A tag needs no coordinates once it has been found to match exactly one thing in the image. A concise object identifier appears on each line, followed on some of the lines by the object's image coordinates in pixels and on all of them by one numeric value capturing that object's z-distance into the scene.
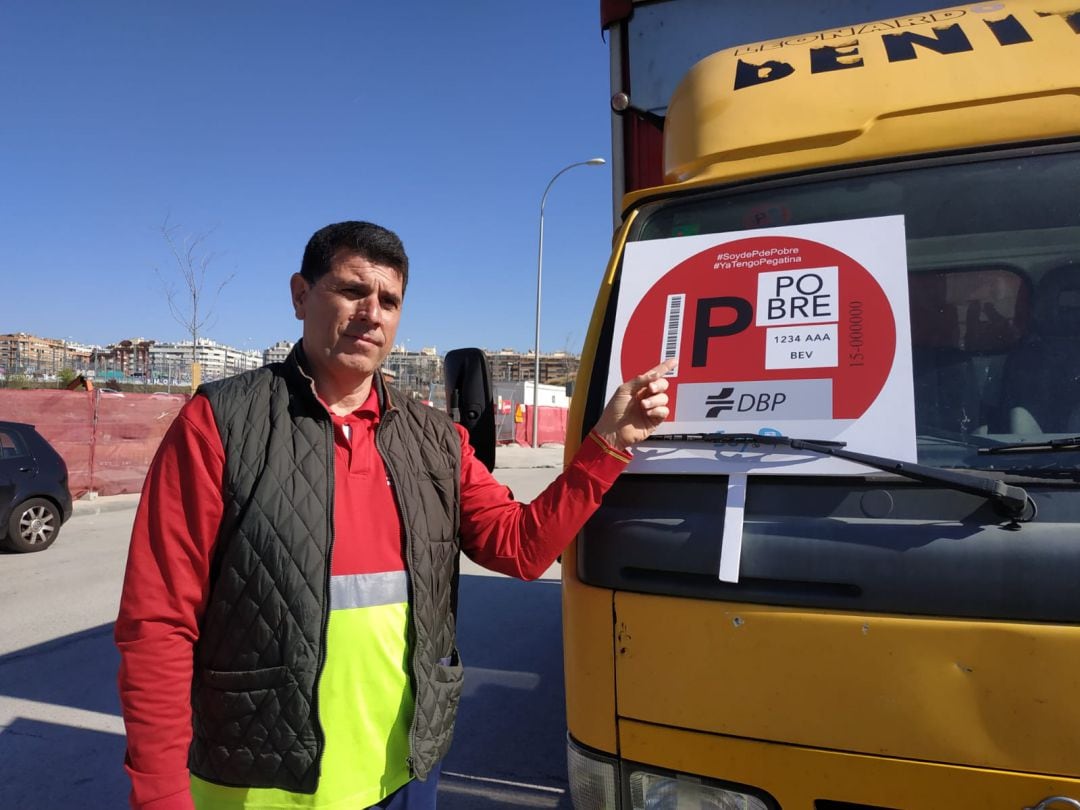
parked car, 8.39
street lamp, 25.15
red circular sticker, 1.64
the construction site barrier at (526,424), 32.19
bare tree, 17.13
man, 1.53
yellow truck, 1.36
